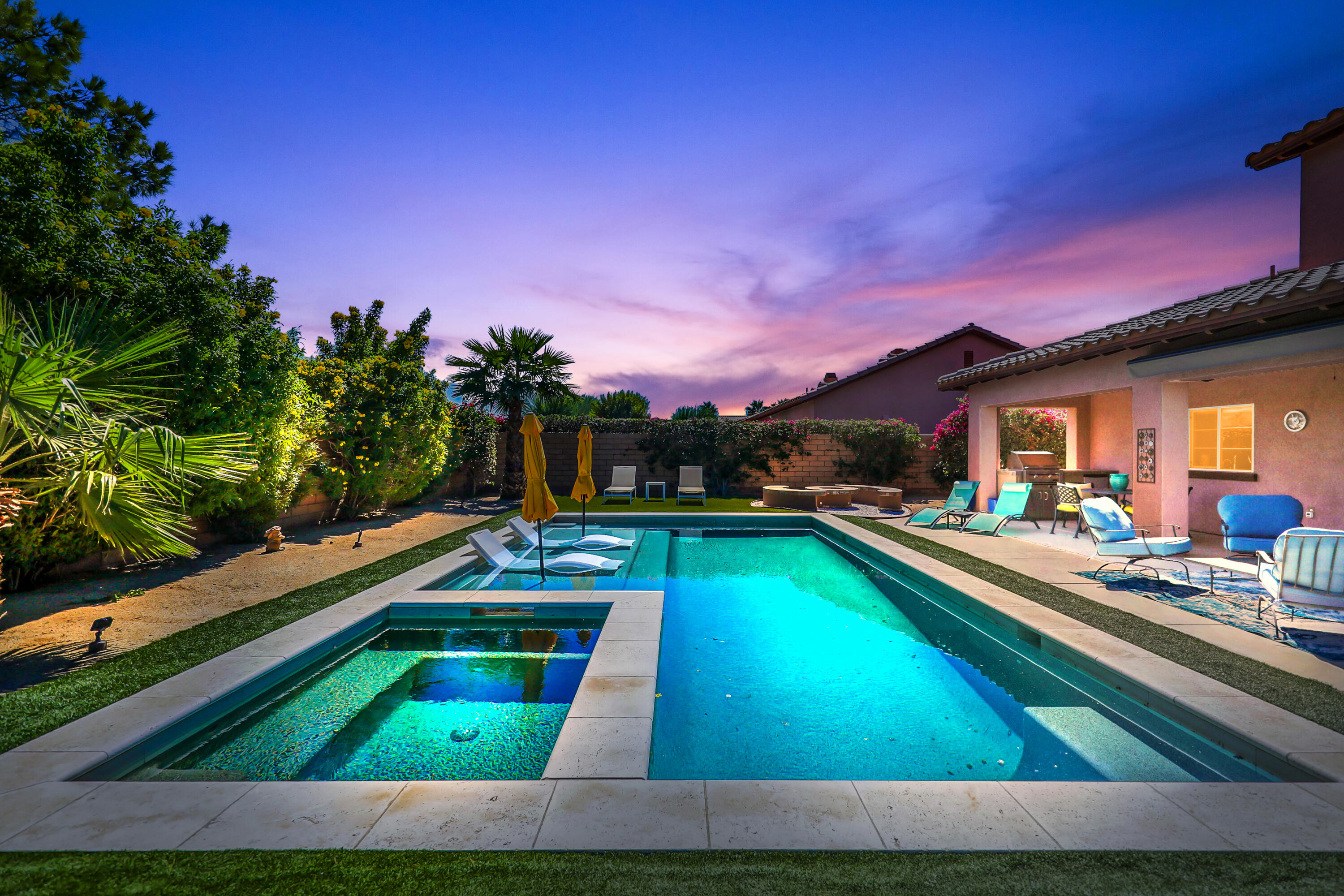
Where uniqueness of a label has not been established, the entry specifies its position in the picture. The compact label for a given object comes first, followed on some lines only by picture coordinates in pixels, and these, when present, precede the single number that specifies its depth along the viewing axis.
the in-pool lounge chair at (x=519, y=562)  7.30
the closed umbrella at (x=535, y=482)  6.72
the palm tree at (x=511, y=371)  15.15
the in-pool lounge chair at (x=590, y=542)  9.17
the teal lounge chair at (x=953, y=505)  11.30
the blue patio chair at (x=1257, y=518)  6.82
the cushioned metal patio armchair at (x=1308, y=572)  4.44
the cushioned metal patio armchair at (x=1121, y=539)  6.43
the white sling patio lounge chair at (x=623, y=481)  15.62
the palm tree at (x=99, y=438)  3.68
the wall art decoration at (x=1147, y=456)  7.87
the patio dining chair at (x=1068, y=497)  10.77
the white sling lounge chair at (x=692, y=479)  15.83
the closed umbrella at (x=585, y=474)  10.45
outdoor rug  4.50
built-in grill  11.80
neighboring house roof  22.36
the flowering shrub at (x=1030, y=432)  15.28
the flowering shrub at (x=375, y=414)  11.41
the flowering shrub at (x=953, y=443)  15.78
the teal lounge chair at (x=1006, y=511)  9.77
